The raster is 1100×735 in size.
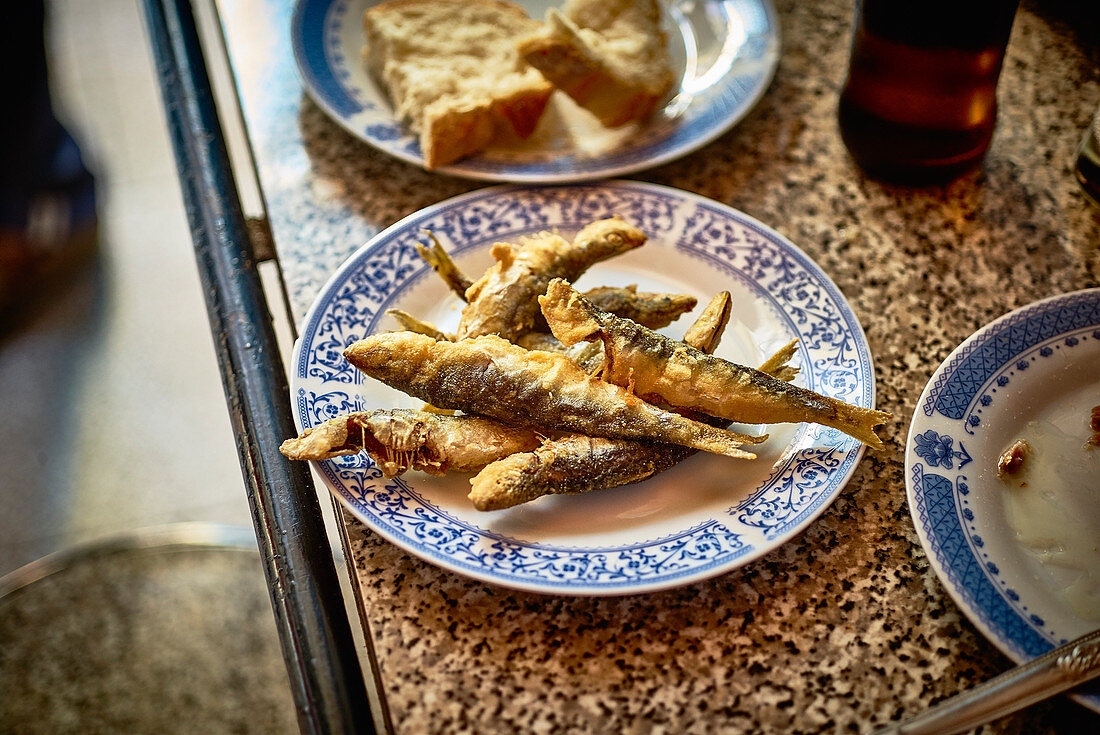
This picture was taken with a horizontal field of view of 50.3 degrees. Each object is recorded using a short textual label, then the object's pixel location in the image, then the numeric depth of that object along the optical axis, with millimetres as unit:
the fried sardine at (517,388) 365
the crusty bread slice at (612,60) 494
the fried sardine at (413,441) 355
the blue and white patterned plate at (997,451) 337
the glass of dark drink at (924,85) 423
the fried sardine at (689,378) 367
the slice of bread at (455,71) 484
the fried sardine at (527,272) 400
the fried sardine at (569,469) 349
